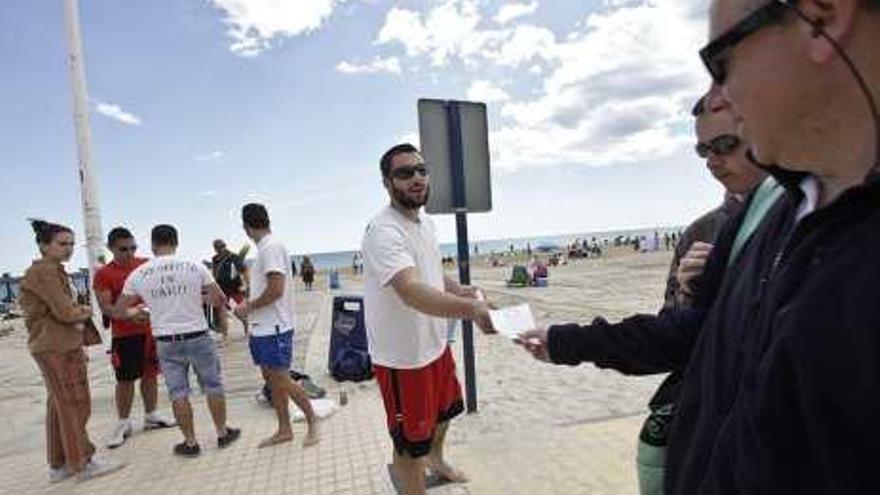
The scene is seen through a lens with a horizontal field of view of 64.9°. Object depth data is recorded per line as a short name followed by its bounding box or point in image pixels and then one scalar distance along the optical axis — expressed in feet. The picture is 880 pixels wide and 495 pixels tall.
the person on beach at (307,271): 111.33
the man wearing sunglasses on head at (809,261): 2.84
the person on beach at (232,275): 37.78
